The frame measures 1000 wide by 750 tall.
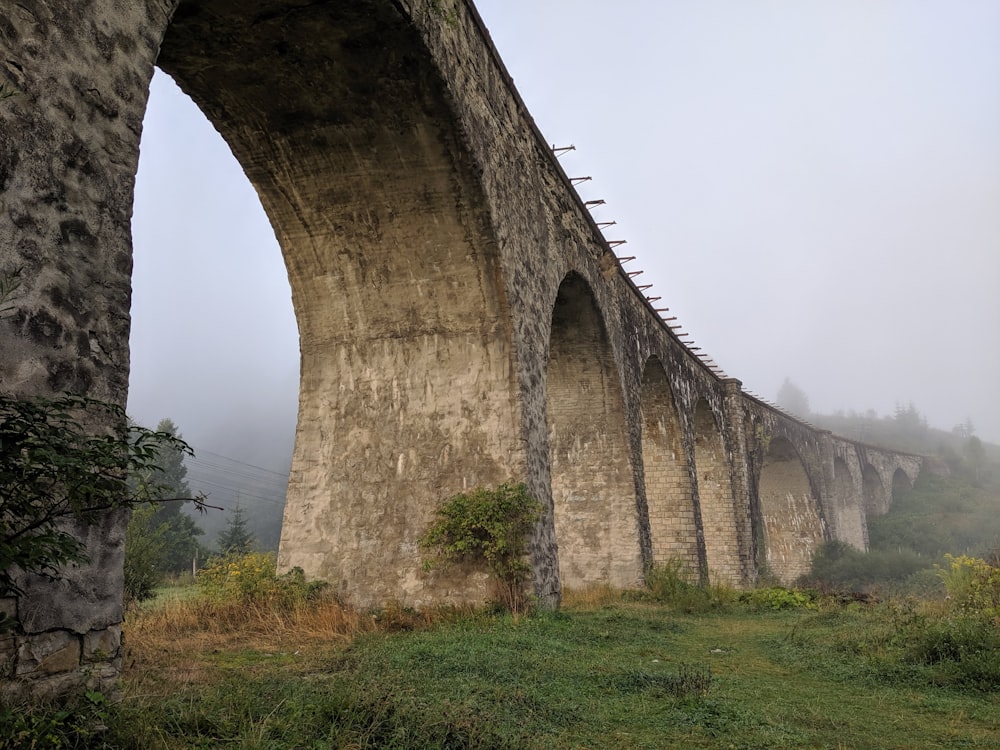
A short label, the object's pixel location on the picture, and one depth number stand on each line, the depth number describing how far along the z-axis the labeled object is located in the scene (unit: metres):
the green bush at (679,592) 9.05
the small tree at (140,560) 9.30
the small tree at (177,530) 26.19
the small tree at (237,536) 25.58
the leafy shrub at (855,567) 23.92
